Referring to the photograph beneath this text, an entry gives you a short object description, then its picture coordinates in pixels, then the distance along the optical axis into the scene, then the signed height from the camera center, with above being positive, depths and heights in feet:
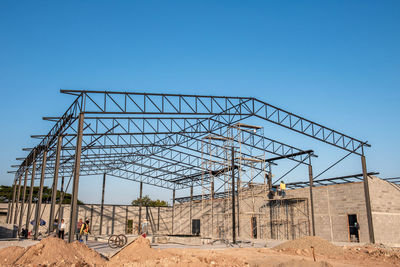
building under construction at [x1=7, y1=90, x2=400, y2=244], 76.28 +10.57
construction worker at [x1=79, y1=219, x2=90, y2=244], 71.50 -2.50
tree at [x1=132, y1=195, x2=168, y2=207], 280.86 +11.58
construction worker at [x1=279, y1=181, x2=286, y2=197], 100.99 +8.28
